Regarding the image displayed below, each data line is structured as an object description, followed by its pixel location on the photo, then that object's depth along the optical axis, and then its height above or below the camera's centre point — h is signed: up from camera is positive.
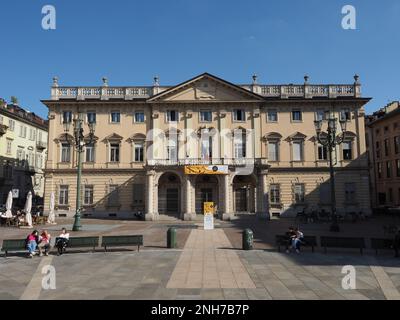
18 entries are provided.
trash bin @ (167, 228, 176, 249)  17.92 -2.49
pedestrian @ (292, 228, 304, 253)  16.67 -2.56
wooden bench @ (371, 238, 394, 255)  15.95 -2.52
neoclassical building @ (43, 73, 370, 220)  41.06 +6.07
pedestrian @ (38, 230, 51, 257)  16.06 -2.35
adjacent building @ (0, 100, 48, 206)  51.03 +7.24
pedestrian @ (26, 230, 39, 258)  15.52 -2.35
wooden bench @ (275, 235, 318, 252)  16.92 -2.56
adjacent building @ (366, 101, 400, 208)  52.69 +6.51
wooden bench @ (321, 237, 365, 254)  16.16 -2.51
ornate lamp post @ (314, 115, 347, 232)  24.70 +3.68
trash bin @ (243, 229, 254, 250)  17.23 -2.52
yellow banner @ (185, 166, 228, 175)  37.66 +2.59
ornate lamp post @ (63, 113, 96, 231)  25.56 +3.81
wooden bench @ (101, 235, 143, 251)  16.88 -2.44
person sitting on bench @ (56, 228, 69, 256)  16.11 -2.38
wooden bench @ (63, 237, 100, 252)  16.55 -2.43
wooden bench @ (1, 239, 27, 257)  15.53 -2.42
